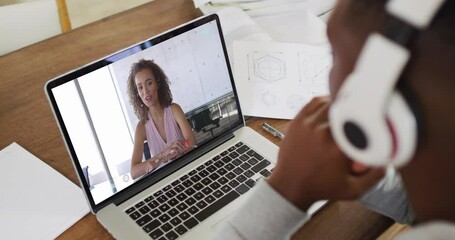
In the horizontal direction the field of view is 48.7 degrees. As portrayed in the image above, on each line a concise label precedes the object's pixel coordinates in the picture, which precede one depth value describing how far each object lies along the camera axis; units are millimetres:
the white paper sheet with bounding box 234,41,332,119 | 931
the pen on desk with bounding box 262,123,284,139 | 881
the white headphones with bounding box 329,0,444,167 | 336
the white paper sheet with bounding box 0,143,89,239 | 744
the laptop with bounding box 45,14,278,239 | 728
